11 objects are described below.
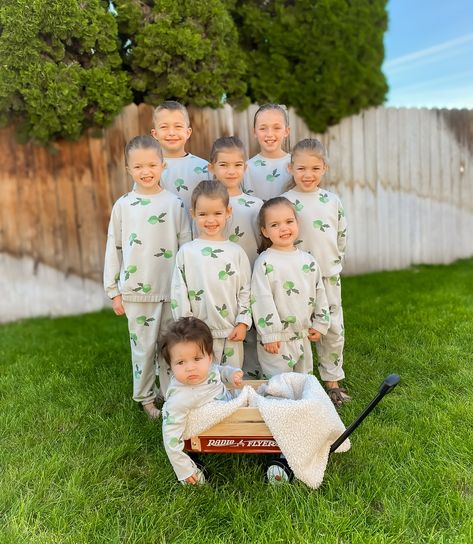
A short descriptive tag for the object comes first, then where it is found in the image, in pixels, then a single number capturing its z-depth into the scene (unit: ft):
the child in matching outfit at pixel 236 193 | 8.90
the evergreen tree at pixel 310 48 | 17.47
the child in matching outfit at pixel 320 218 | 9.13
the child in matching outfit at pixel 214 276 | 8.22
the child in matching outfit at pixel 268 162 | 9.62
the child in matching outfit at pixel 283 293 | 8.45
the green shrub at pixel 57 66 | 13.79
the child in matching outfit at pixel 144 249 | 8.98
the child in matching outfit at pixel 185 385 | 7.15
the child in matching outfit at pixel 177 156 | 9.52
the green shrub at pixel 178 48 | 15.05
